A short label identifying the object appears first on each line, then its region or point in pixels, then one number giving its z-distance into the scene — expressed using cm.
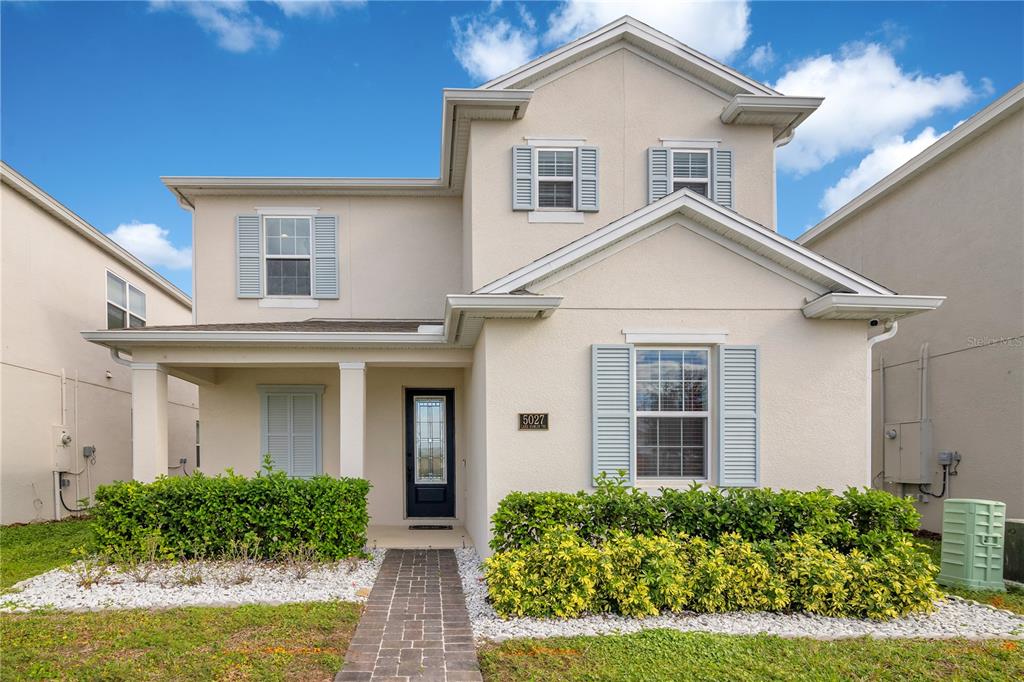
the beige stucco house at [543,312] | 729
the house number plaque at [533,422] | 728
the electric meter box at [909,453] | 1022
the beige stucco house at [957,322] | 877
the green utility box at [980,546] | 674
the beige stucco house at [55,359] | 1041
